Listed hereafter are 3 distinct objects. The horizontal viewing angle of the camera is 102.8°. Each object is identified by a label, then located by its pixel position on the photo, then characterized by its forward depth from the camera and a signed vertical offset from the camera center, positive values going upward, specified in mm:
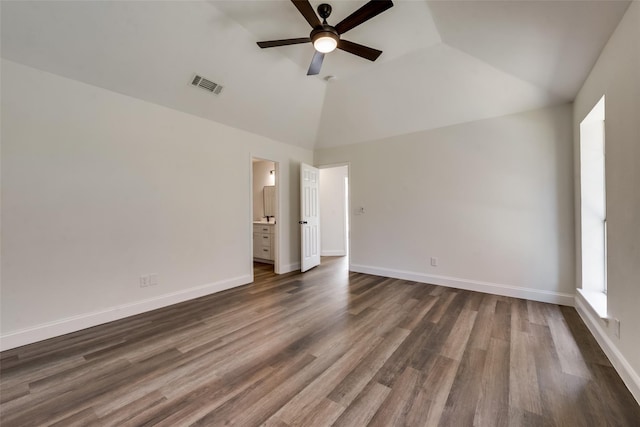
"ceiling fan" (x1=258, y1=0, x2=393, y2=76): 1924 +1569
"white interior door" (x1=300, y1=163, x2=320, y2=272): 4840 -51
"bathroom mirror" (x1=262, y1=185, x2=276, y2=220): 6270 +332
